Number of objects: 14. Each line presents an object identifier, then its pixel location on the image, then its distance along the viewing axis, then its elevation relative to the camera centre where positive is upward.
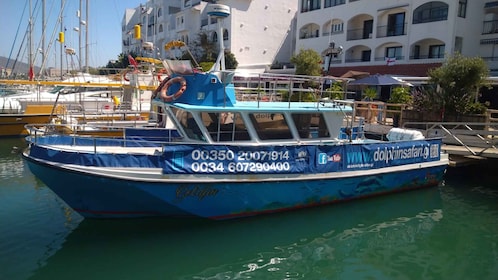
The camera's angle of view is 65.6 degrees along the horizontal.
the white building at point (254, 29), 42.59 +8.28
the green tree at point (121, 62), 59.43 +5.48
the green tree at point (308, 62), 25.73 +2.66
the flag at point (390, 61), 29.45 +3.37
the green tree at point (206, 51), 41.16 +5.60
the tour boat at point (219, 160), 7.26 -1.25
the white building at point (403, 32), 27.58 +5.80
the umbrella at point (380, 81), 20.20 +1.29
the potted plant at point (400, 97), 19.43 +0.45
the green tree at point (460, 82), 14.65 +1.00
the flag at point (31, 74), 21.46 +0.98
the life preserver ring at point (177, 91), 8.27 +0.18
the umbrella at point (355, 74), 25.45 +1.96
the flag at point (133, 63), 17.65 +1.55
